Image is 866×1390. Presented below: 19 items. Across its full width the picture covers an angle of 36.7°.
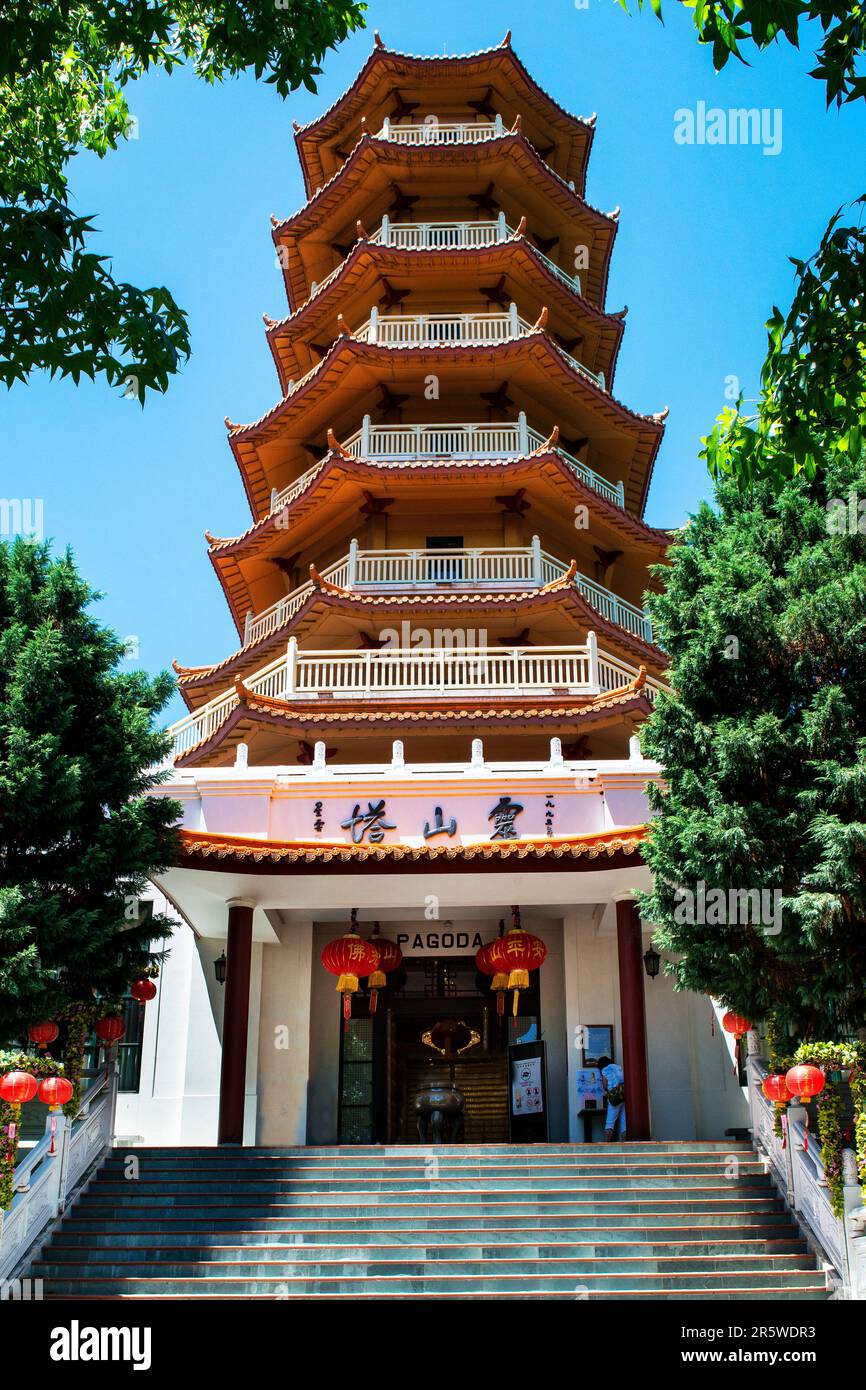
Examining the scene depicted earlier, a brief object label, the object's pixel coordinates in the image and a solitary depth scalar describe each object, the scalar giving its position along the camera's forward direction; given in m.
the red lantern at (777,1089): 10.43
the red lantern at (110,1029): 11.68
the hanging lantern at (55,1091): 10.48
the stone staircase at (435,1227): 9.37
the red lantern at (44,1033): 10.99
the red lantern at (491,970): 13.99
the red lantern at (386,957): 14.55
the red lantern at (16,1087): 9.88
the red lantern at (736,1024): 10.99
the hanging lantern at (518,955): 13.72
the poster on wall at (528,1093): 14.42
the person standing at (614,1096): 13.50
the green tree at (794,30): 5.87
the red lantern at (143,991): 12.55
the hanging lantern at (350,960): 13.70
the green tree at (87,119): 6.62
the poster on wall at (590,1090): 13.98
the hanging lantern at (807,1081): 9.56
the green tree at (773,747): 9.62
